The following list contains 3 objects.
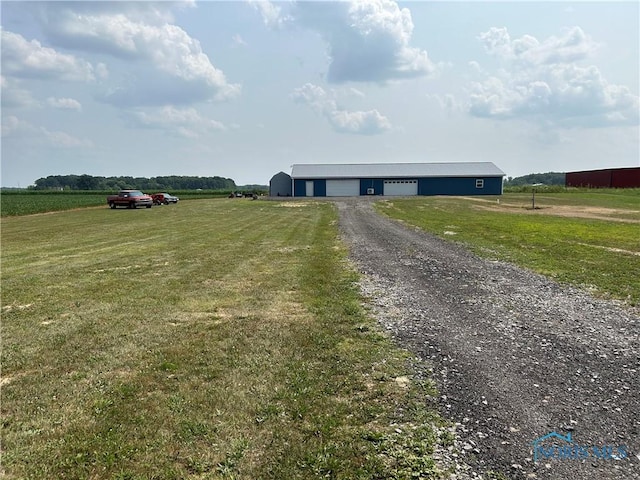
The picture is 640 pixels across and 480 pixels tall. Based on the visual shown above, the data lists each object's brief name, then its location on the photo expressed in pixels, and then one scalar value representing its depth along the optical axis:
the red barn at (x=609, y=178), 59.09
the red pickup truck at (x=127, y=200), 40.25
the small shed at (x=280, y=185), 68.50
